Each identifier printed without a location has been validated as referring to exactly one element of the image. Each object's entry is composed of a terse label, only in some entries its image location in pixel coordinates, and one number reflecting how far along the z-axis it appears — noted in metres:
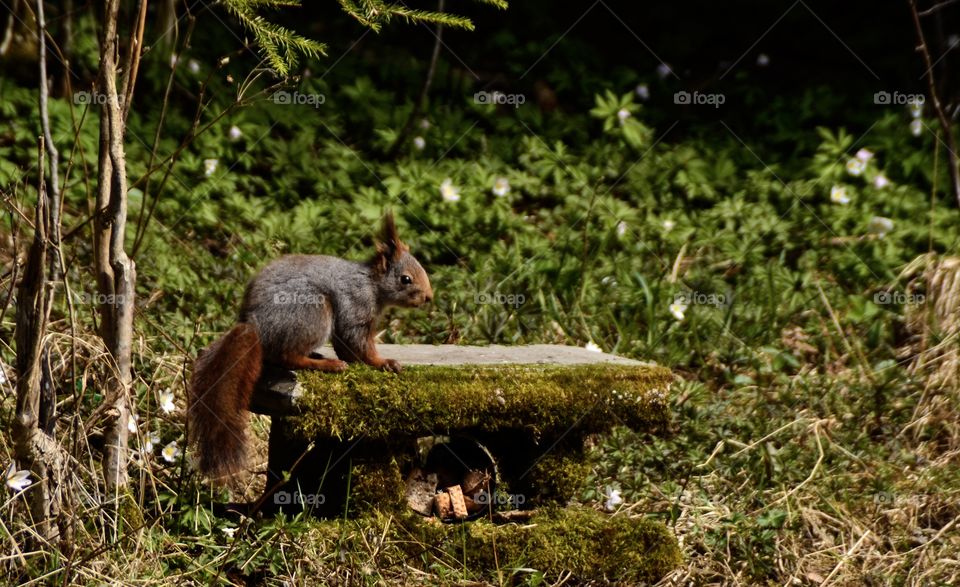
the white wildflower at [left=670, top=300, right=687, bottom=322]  6.29
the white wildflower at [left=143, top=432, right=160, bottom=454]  4.17
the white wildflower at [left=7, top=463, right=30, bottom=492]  3.50
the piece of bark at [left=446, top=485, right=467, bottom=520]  4.32
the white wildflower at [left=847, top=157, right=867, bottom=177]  7.81
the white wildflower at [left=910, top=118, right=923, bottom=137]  7.71
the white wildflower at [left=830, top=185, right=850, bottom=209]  7.55
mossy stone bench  3.95
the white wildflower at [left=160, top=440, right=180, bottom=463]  4.41
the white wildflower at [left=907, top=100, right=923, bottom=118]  7.62
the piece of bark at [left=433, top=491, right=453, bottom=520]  4.33
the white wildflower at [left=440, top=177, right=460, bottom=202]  7.33
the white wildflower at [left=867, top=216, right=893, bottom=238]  7.25
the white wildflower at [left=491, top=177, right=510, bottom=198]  7.41
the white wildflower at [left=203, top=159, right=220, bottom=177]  7.37
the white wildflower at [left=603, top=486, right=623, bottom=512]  4.80
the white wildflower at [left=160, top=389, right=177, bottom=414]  4.50
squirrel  3.98
